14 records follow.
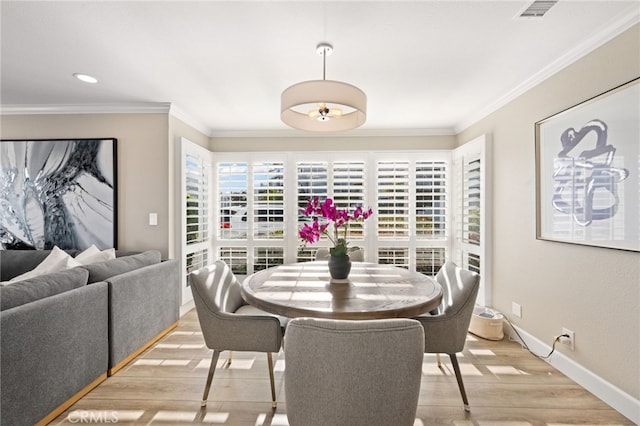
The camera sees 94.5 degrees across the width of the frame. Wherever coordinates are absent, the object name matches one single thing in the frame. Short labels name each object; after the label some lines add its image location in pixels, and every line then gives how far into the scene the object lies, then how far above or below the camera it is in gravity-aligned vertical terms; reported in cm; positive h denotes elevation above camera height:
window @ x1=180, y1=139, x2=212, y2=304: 341 +6
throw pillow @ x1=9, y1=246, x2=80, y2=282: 235 -41
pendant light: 171 +70
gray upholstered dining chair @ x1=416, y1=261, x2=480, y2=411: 175 -66
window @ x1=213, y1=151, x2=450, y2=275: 409 +17
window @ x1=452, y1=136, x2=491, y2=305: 322 +4
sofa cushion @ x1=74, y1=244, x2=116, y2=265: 270 -39
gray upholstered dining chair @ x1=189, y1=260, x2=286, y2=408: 175 -69
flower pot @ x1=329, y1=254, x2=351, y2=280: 204 -37
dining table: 143 -46
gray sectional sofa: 147 -72
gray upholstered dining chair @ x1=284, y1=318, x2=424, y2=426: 96 -51
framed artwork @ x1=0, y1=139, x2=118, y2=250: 322 +25
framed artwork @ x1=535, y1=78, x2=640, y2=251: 172 +27
